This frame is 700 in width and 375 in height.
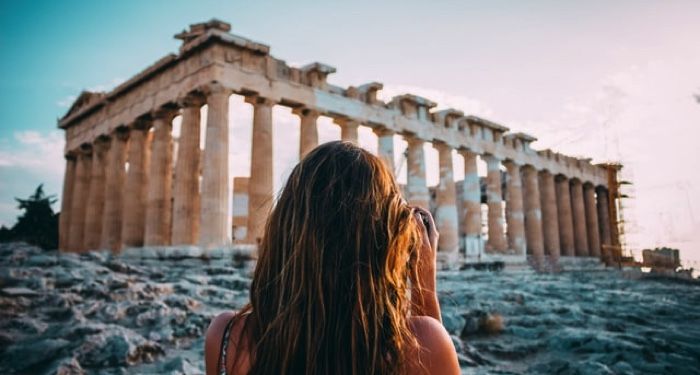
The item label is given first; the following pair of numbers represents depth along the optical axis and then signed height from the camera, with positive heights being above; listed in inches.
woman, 61.4 -5.5
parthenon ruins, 671.1 +172.2
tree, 1120.2 +62.7
